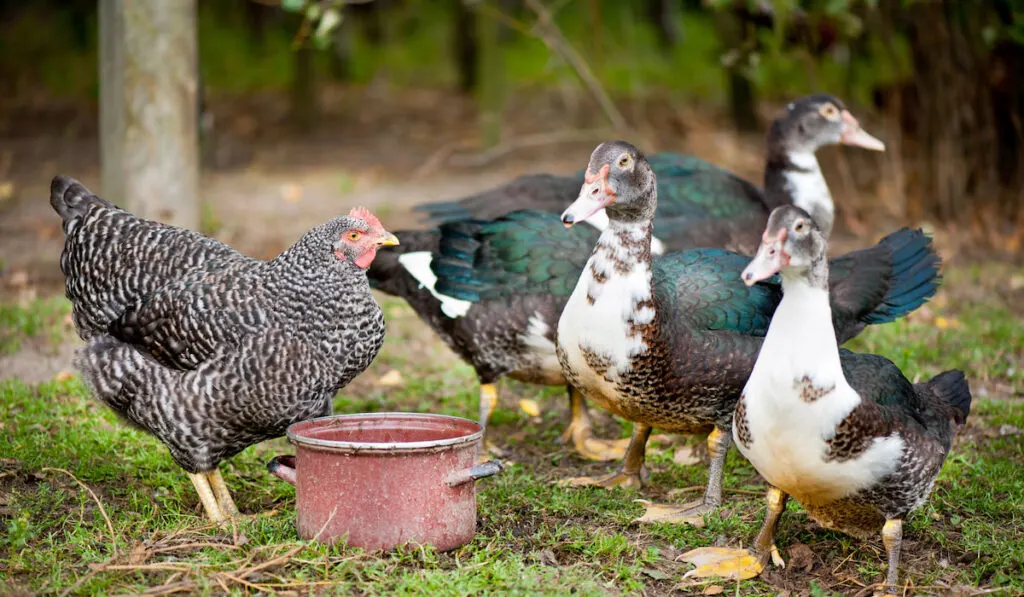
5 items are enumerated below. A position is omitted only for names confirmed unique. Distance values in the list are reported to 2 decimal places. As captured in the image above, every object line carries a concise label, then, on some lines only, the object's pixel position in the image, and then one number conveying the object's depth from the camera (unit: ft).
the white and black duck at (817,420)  10.89
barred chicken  12.50
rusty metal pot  11.35
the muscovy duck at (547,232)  15.79
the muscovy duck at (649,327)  13.20
